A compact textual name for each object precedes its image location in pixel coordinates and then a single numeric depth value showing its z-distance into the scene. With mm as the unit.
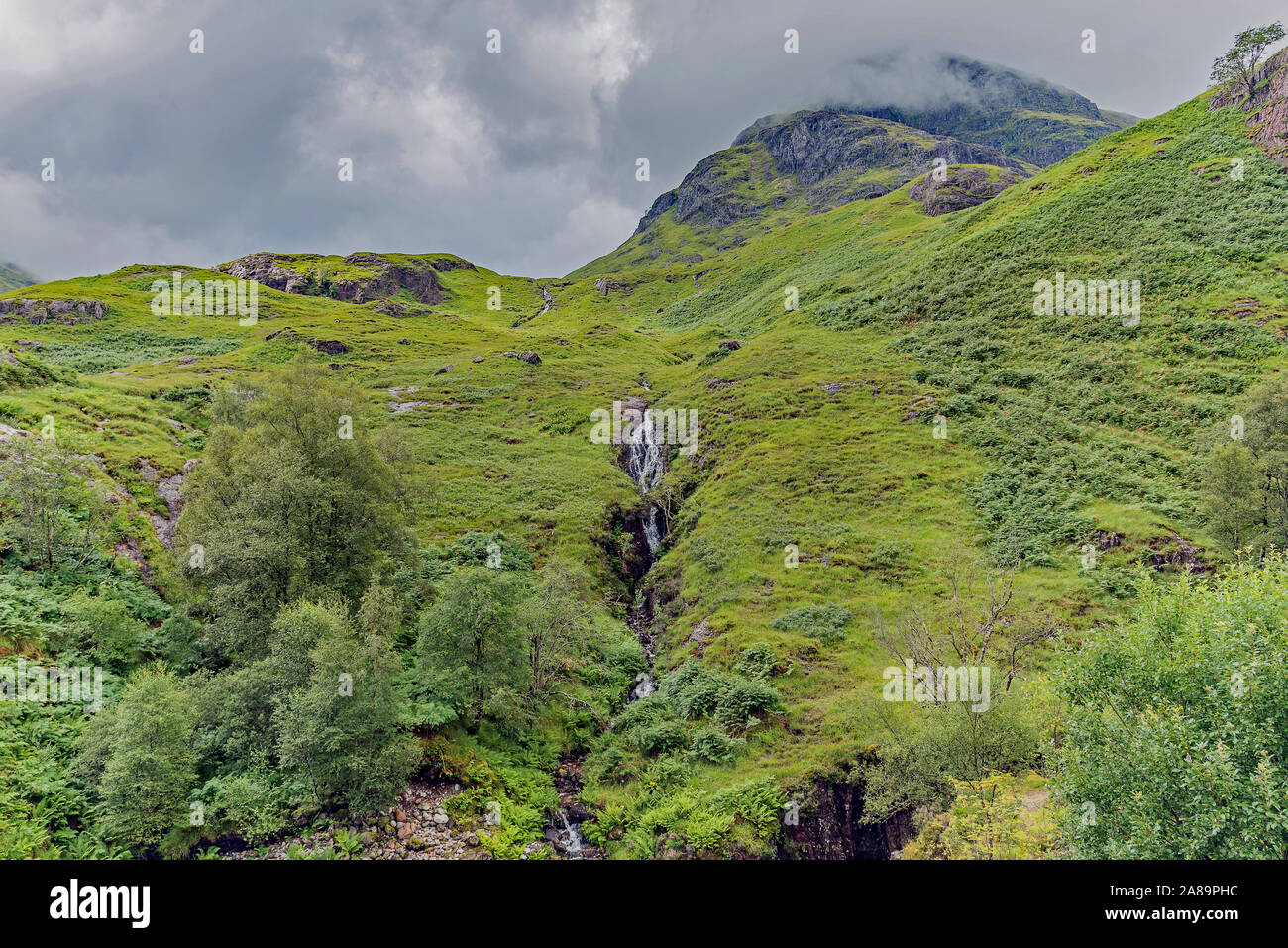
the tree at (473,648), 27188
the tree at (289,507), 26438
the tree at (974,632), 25844
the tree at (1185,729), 12336
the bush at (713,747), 26969
